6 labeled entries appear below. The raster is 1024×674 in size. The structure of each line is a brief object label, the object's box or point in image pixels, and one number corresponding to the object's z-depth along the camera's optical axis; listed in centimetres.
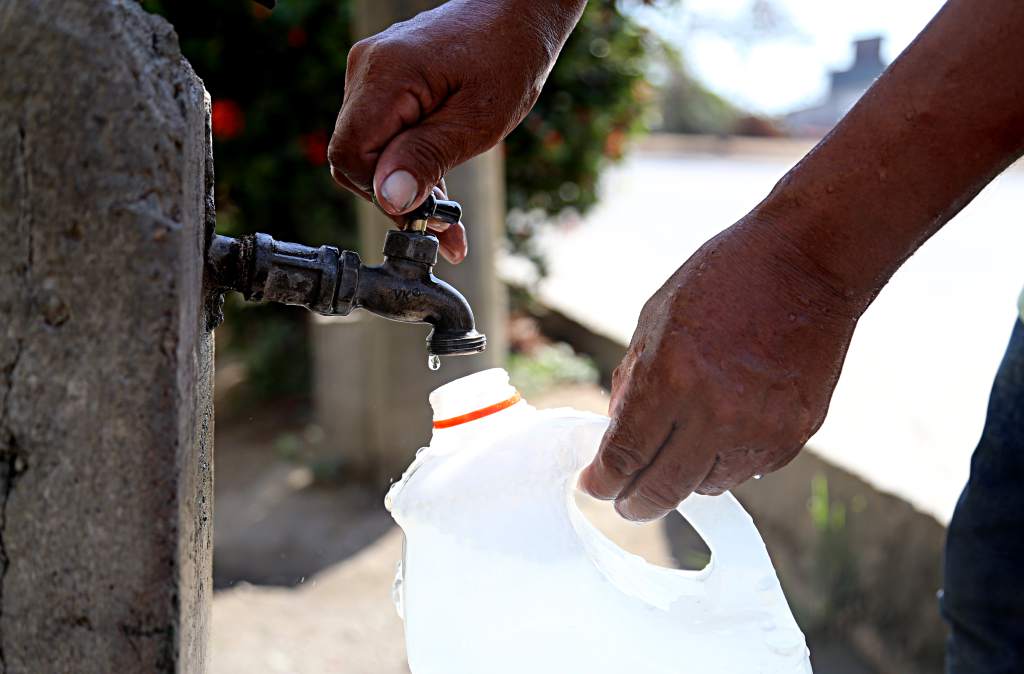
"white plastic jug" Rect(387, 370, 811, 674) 51
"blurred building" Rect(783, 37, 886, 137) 2202
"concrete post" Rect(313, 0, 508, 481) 138
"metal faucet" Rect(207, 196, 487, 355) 48
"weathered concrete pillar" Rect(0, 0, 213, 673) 39
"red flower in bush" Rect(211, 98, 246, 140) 381
